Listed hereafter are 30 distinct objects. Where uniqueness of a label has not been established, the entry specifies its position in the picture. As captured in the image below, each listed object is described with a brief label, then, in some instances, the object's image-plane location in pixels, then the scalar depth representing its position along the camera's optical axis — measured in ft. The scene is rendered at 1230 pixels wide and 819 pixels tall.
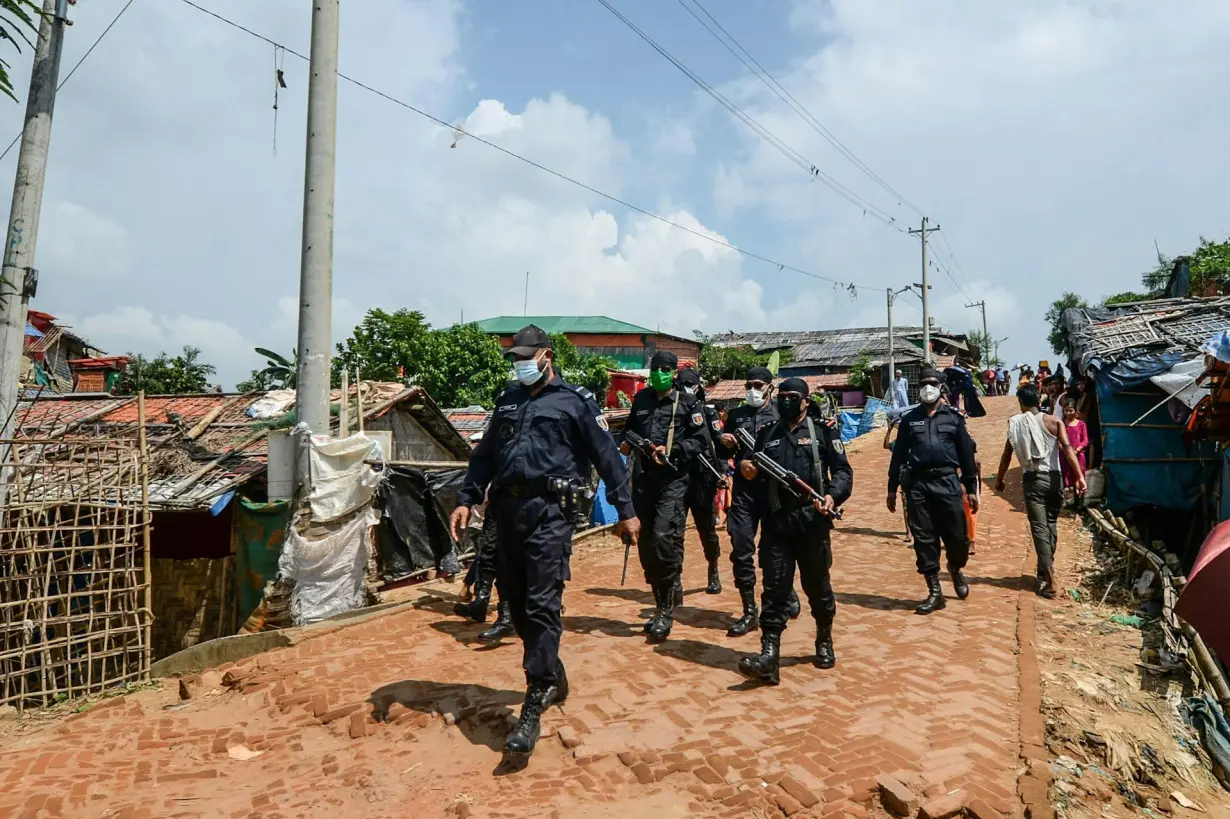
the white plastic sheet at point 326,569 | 22.86
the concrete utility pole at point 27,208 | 24.12
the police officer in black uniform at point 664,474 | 18.44
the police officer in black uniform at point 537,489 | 13.12
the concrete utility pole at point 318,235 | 23.15
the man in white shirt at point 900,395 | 64.64
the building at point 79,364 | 92.94
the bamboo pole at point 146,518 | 21.44
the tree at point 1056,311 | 132.65
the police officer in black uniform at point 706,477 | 21.08
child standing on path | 37.83
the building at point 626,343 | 166.40
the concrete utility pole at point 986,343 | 191.71
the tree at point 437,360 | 95.86
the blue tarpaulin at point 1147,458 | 34.27
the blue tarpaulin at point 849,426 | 79.30
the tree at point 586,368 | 111.34
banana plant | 43.65
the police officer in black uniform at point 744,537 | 19.11
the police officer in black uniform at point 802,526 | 15.85
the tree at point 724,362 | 132.16
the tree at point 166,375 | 96.12
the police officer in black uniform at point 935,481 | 21.24
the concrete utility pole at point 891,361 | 104.93
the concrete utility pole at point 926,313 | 107.67
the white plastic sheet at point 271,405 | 35.96
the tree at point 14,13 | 15.52
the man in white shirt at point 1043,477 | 22.98
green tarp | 28.48
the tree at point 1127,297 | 101.72
